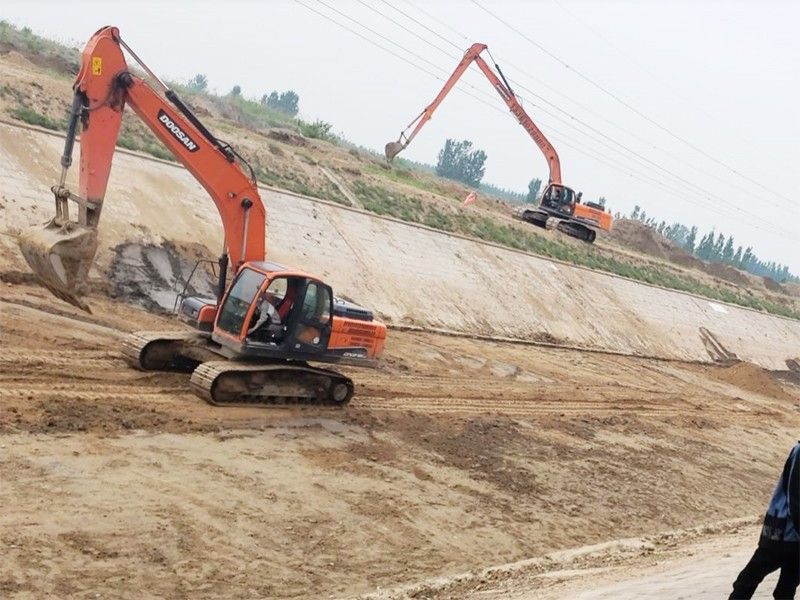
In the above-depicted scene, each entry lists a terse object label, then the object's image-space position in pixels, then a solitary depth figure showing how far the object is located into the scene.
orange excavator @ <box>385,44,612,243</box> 44.47
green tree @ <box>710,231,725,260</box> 136.88
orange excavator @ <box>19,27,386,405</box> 12.92
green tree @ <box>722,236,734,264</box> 140.00
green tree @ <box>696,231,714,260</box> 133.25
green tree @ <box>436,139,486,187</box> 109.38
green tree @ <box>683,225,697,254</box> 136.88
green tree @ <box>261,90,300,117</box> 106.85
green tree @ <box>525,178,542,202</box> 109.12
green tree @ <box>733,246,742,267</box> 138.27
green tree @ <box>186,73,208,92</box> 75.26
